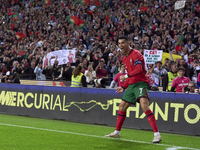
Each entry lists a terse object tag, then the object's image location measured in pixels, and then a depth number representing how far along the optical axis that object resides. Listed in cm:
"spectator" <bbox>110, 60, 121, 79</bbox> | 1461
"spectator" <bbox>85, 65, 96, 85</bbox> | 1407
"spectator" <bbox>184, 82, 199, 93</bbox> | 1018
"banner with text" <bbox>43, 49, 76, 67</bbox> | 1666
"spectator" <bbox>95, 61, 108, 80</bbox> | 1415
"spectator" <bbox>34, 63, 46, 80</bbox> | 1750
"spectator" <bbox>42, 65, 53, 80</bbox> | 1691
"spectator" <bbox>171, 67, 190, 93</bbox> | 1033
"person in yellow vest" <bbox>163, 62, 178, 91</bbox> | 1130
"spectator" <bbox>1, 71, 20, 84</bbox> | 1428
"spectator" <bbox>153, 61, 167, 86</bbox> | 1280
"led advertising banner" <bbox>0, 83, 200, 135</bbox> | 888
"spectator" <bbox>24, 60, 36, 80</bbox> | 1826
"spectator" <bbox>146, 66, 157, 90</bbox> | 1274
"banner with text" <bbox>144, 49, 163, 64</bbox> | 1362
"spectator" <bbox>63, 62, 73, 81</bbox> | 1501
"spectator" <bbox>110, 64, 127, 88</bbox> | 1094
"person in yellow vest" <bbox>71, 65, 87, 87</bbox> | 1188
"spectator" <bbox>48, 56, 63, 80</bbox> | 1652
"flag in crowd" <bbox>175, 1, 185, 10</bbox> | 1764
